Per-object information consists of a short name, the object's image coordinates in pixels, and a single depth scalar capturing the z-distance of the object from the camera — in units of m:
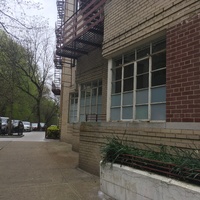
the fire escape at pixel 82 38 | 9.72
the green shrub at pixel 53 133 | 23.89
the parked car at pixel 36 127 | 47.61
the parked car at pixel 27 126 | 41.19
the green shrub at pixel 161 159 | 4.17
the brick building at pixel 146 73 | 5.28
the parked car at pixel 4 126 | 28.84
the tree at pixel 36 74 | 39.03
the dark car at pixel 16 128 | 28.30
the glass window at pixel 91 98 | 11.25
